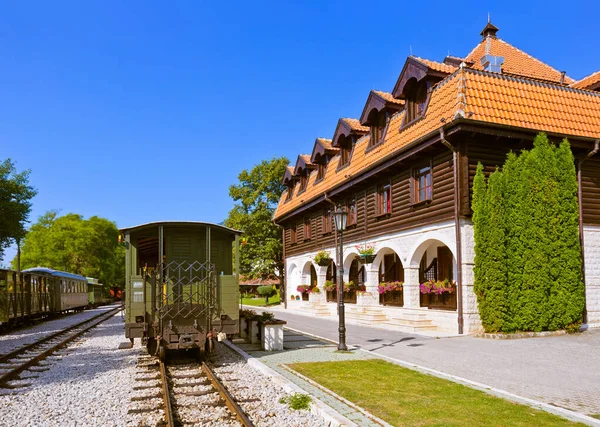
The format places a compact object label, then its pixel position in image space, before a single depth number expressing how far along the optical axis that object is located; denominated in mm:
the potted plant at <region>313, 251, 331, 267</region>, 25891
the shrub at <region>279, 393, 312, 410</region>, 6992
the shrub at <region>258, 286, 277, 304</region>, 39562
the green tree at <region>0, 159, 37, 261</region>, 26844
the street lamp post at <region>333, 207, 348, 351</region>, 12081
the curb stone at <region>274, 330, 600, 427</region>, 6188
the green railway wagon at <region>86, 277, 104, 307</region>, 47469
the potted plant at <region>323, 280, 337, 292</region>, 25969
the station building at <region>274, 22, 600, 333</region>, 15789
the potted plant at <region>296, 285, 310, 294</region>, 29853
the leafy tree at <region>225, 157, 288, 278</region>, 41562
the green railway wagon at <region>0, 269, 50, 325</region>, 19380
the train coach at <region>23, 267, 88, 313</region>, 28266
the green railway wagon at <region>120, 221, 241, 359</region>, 10406
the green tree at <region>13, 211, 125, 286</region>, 65500
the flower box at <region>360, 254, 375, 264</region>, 20531
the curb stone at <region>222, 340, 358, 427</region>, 6172
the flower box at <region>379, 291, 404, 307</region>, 20156
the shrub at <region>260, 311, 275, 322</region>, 13466
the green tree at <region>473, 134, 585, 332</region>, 14727
